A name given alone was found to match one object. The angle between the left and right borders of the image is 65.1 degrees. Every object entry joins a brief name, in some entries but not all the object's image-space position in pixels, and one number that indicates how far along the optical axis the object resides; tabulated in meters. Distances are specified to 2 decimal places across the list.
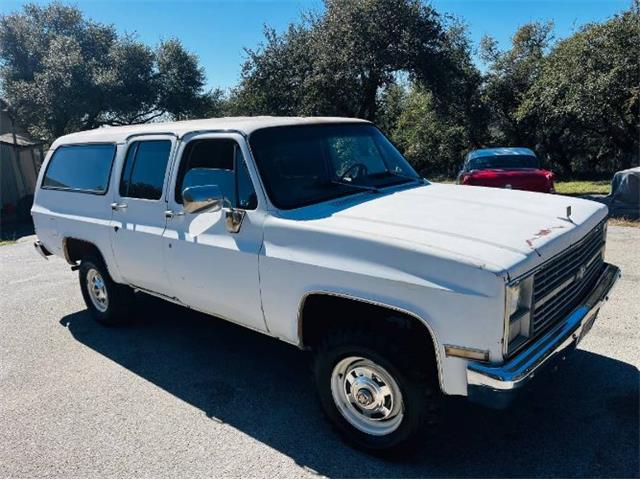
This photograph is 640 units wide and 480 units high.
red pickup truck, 10.27
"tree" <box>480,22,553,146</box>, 23.80
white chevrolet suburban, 2.57
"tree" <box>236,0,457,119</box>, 14.53
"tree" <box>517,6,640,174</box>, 15.77
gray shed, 15.48
